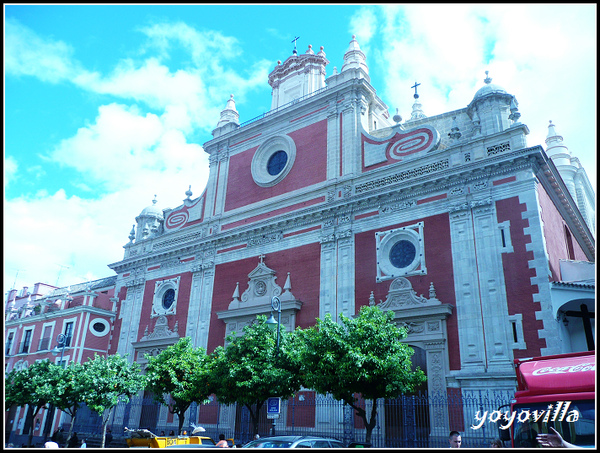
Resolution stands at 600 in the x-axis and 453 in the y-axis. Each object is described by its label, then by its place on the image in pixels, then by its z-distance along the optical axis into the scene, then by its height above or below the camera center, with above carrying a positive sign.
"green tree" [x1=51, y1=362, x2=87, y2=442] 22.03 +0.81
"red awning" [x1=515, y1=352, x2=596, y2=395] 9.45 +0.93
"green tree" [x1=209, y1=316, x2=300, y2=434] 18.16 +1.55
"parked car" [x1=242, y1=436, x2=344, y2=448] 11.76 -0.63
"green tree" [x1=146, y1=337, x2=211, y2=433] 20.94 +1.41
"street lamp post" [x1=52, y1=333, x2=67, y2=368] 27.00 +3.75
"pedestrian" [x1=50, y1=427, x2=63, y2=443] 25.48 -1.45
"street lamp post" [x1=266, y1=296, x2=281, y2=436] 17.22 +3.02
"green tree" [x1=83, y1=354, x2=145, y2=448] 21.88 +1.14
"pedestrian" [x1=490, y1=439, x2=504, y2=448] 10.69 -0.45
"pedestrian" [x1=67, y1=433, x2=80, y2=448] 22.89 -1.52
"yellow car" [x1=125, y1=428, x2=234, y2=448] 14.86 -0.89
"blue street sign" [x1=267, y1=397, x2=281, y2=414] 16.40 +0.26
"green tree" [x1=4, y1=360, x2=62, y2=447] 23.45 +1.01
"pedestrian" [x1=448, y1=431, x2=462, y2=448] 10.36 -0.37
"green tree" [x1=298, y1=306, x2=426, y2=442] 15.61 +1.68
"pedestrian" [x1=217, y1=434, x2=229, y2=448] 12.29 -0.73
